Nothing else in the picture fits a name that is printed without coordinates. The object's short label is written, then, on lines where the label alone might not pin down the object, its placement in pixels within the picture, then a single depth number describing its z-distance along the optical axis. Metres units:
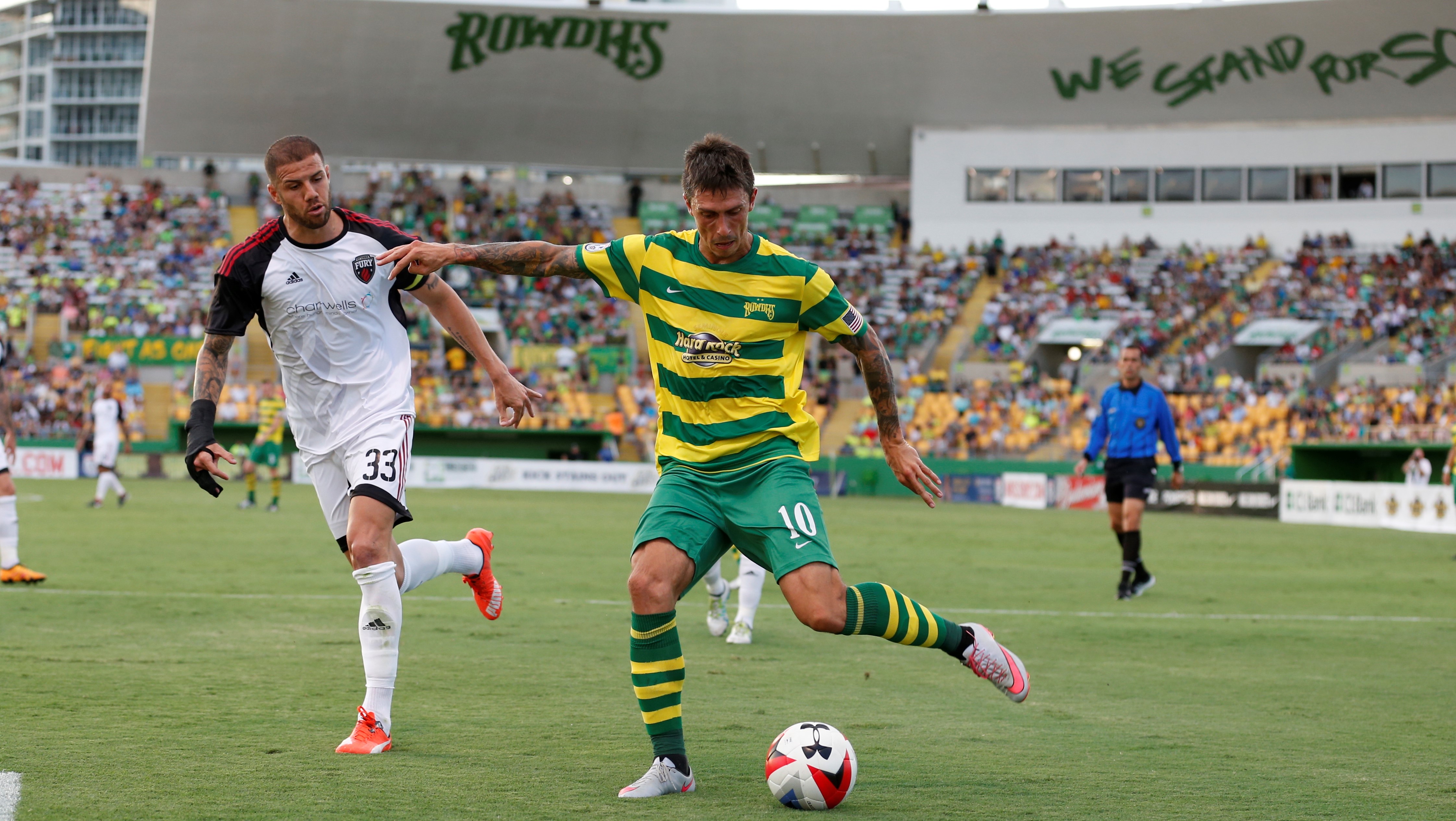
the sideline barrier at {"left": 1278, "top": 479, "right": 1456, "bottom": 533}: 26.39
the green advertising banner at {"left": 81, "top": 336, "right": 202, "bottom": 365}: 39.94
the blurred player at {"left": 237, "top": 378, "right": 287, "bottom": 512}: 25.12
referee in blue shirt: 13.23
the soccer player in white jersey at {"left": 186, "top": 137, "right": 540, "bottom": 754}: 5.88
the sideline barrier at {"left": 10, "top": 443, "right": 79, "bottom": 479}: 35.16
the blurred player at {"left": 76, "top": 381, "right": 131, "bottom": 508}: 24.09
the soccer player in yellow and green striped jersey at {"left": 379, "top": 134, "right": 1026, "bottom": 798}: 5.12
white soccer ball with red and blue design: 4.83
